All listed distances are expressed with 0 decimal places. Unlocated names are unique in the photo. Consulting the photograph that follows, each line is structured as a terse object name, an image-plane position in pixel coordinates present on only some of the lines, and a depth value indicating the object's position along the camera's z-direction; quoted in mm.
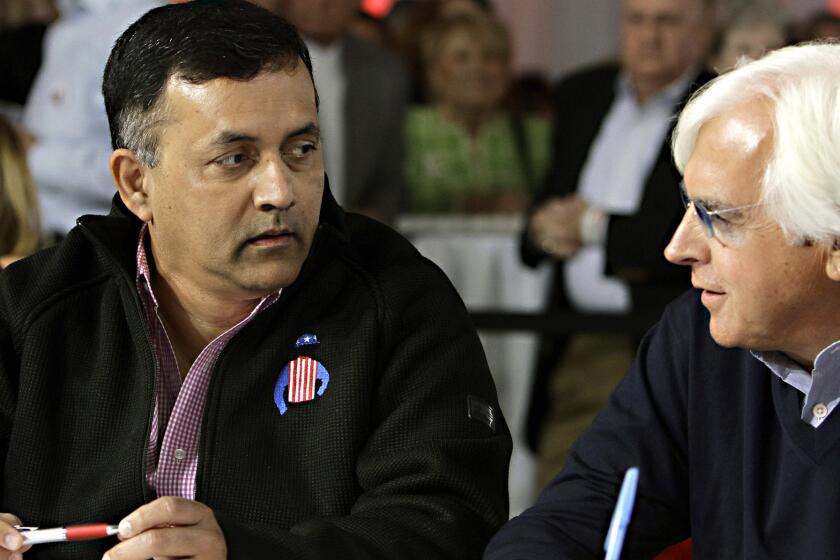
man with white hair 3650
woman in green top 9891
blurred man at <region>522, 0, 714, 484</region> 8258
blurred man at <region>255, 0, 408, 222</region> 9266
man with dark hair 4094
